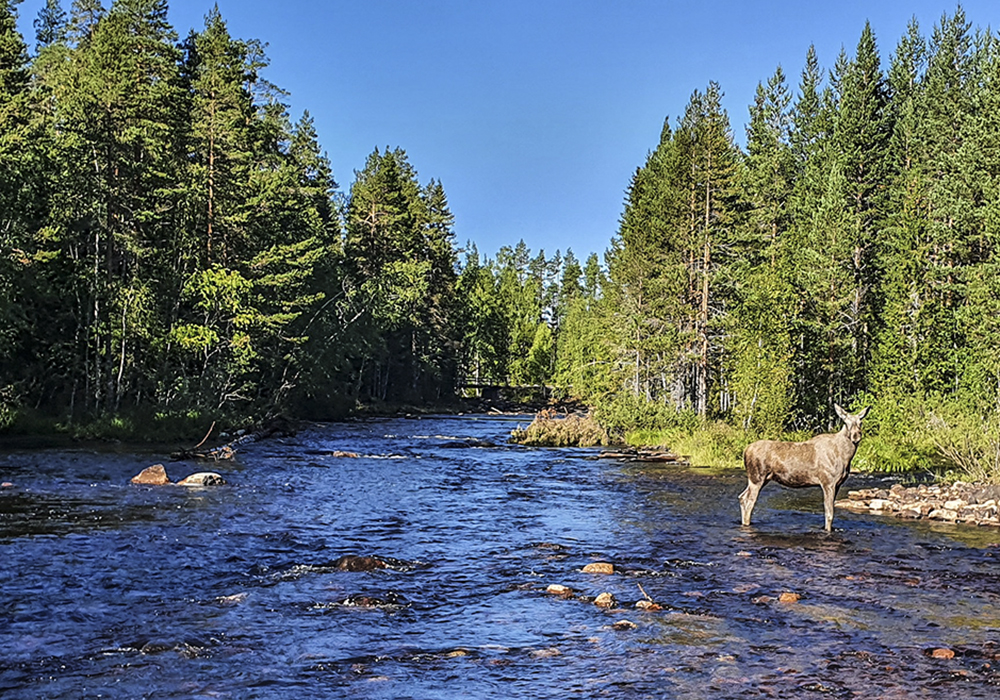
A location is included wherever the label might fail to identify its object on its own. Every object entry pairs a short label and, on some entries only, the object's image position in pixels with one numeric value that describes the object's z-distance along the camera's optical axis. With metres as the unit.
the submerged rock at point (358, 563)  13.28
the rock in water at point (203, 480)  21.98
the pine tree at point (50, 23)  61.38
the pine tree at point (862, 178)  39.91
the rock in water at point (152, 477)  21.91
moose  17.20
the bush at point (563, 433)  42.62
